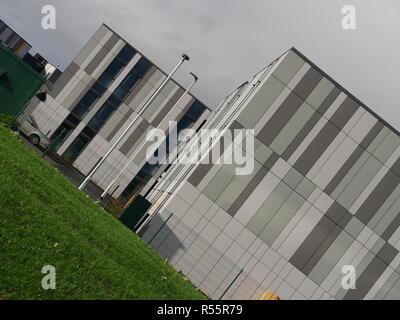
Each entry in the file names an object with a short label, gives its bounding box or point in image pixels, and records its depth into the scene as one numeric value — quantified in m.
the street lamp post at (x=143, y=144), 53.24
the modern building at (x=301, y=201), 27.91
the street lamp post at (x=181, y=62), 30.39
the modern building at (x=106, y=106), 53.97
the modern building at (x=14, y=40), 90.06
